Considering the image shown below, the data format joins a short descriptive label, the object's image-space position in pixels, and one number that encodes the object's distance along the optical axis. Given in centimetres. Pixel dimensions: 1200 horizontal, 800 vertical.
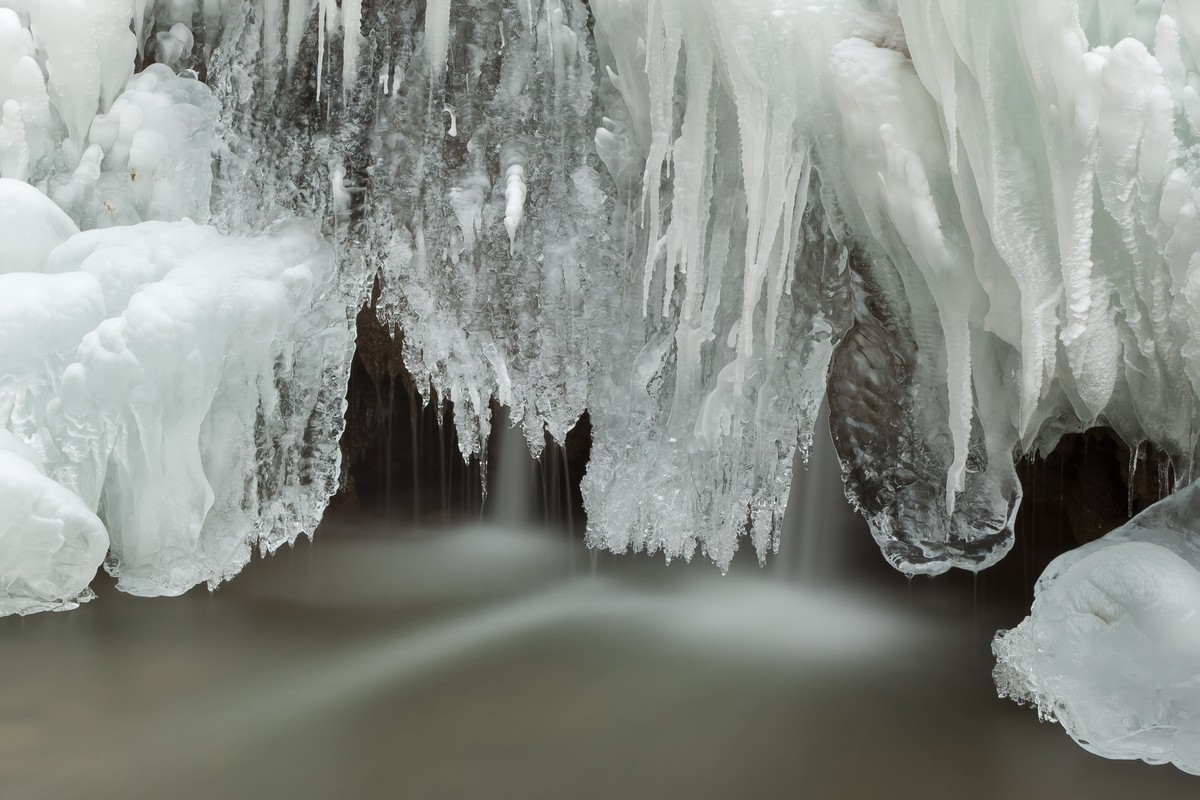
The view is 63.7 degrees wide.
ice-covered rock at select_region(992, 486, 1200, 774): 224
